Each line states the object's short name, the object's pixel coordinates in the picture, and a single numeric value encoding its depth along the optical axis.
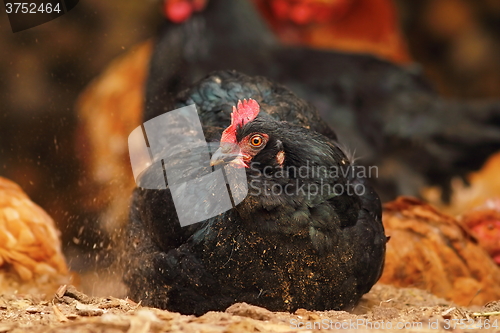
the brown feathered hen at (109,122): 10.19
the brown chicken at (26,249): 8.42
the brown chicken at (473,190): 12.87
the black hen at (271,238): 5.98
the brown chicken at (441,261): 8.57
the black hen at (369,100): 12.39
